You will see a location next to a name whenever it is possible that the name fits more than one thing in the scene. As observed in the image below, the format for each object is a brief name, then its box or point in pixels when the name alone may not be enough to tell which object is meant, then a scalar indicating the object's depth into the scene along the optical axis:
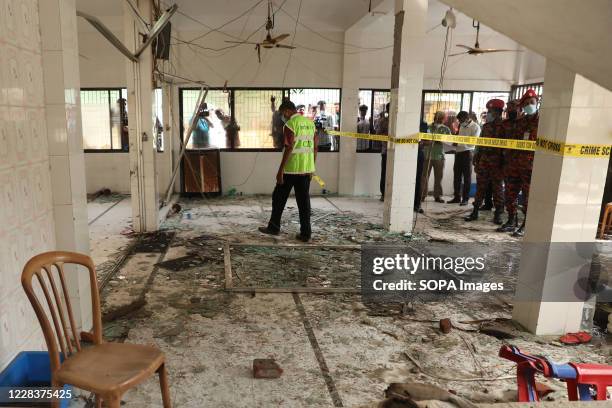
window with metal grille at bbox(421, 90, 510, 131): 9.20
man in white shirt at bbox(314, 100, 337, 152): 8.95
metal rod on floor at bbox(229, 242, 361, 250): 5.29
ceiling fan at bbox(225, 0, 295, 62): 6.09
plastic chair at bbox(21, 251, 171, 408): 1.70
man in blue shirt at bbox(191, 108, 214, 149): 8.70
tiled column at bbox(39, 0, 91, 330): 2.56
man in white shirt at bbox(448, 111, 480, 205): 8.06
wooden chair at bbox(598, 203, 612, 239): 5.75
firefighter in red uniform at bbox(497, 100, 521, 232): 6.07
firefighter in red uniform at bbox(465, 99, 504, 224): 6.66
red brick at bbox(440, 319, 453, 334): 3.27
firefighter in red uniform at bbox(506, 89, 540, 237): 5.80
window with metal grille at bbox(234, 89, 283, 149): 8.73
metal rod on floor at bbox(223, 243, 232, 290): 4.01
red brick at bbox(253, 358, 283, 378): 2.63
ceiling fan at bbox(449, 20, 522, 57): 6.12
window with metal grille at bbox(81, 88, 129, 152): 8.34
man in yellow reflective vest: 5.22
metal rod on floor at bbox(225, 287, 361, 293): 3.91
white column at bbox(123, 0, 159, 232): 5.38
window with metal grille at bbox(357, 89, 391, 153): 9.02
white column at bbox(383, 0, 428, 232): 5.80
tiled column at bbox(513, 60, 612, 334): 2.94
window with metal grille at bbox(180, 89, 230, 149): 8.62
